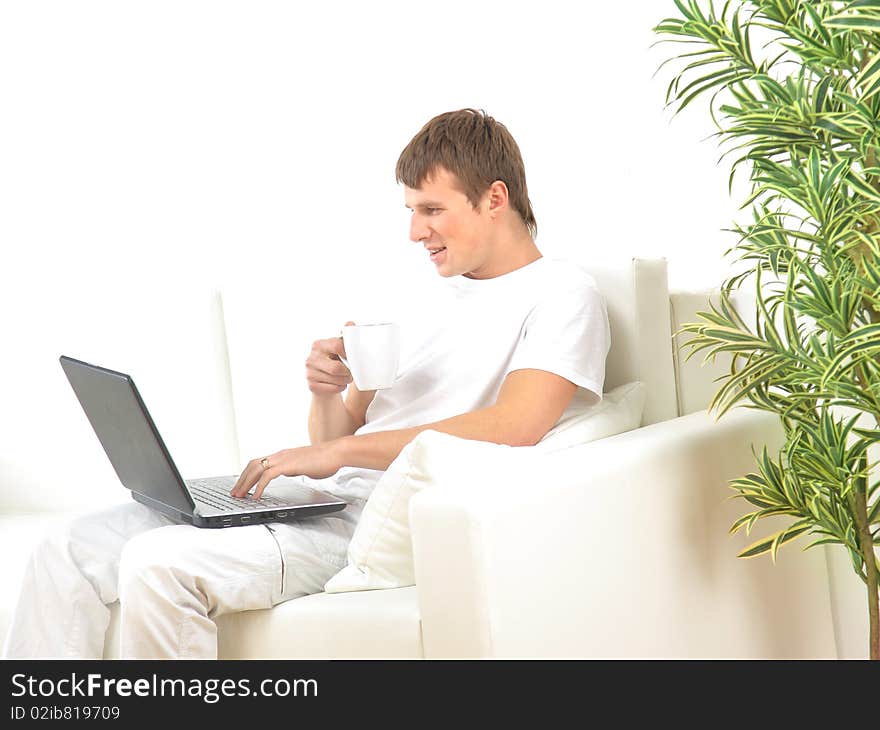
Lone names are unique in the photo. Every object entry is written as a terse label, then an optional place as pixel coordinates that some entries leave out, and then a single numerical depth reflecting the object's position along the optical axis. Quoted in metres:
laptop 3.26
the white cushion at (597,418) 3.34
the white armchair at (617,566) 3.00
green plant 3.09
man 3.16
